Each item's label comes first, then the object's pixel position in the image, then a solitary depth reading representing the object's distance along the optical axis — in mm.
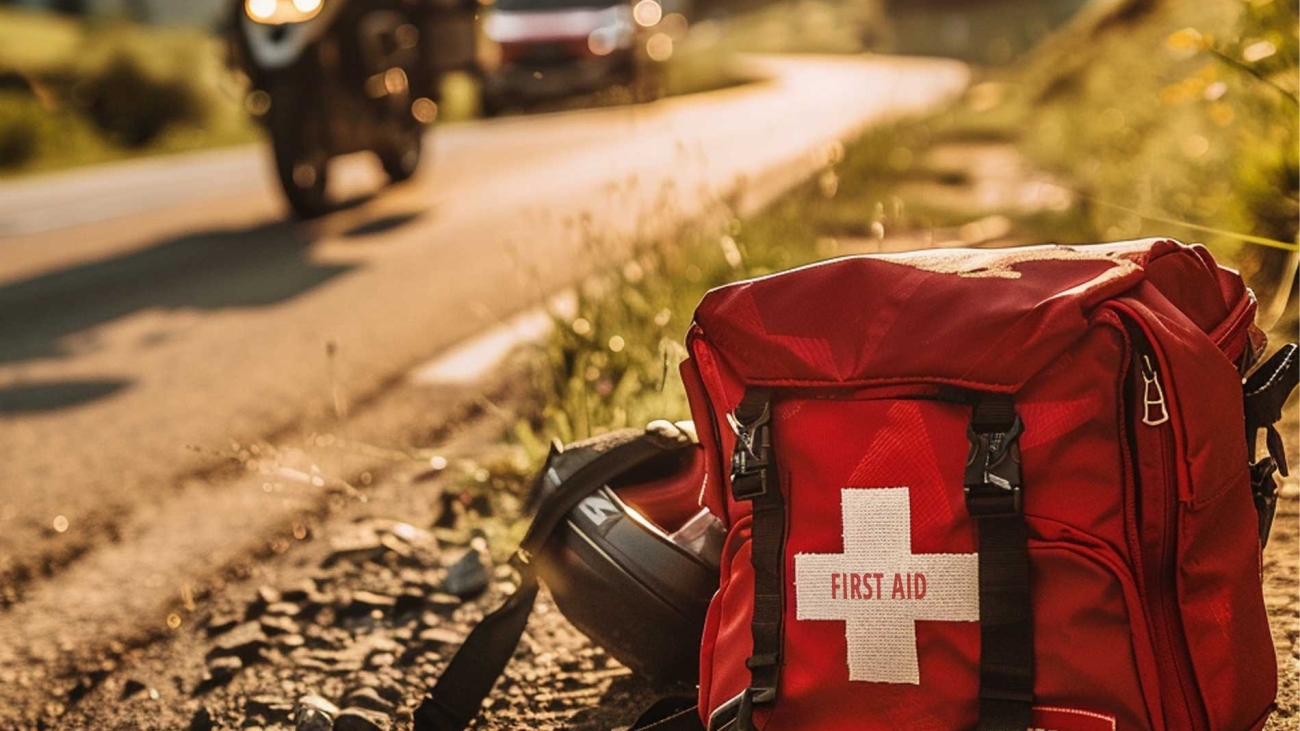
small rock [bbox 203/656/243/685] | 2545
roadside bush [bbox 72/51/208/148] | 17094
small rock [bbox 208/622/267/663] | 2629
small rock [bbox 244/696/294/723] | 2369
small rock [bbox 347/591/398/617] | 2773
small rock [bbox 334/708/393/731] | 2262
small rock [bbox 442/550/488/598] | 2811
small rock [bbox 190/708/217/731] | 2367
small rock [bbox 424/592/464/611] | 2768
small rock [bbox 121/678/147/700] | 2566
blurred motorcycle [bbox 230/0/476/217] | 7922
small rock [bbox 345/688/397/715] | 2359
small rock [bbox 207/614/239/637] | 2773
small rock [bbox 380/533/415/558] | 3023
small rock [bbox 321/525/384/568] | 3027
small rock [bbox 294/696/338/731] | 2285
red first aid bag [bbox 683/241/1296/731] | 1668
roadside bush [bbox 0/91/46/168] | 14477
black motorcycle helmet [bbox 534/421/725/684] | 2143
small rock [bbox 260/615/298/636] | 2711
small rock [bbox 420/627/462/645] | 2613
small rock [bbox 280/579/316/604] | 2850
